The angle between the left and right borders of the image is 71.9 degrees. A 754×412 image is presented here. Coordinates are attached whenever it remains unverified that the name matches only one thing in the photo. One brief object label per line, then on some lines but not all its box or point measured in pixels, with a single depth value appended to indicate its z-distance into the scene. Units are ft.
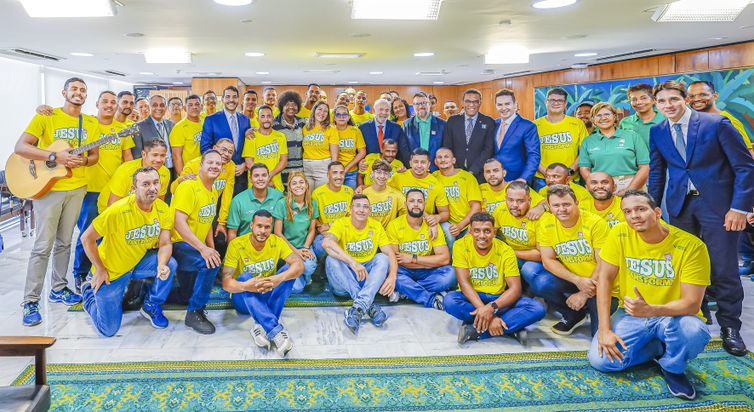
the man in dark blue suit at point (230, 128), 15.19
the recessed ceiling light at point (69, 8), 11.73
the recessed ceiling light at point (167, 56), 21.61
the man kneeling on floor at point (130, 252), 11.07
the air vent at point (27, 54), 21.35
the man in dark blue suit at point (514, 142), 14.88
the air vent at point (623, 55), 24.30
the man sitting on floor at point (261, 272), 10.89
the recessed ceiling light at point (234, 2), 12.48
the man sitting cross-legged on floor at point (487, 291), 10.87
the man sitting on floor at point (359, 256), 12.65
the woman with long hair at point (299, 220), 13.88
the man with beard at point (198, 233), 11.86
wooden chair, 6.07
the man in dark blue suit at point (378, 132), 17.19
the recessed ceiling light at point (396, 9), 12.23
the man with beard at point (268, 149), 15.25
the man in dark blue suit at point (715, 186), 9.95
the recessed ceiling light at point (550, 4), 13.04
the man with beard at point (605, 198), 11.98
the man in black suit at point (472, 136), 15.55
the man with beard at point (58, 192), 12.28
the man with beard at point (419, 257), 13.44
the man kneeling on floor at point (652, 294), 8.64
